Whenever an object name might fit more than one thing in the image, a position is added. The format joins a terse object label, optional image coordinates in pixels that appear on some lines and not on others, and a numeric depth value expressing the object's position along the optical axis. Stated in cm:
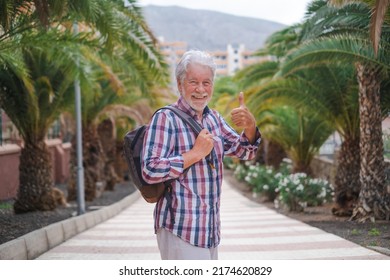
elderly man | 355
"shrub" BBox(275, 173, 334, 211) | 1477
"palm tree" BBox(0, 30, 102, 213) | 1257
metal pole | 1312
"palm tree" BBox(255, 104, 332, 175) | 1880
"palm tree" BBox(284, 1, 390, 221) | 962
